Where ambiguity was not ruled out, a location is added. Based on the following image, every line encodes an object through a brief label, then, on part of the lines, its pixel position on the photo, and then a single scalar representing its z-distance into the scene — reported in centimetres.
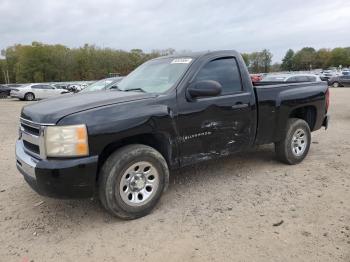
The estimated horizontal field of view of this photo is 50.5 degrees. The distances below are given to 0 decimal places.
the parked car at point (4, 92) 3372
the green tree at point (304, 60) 12194
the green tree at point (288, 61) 12401
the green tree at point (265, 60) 11069
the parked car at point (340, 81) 3538
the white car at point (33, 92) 2853
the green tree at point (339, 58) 12394
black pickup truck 374
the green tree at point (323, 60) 12531
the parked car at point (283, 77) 1911
